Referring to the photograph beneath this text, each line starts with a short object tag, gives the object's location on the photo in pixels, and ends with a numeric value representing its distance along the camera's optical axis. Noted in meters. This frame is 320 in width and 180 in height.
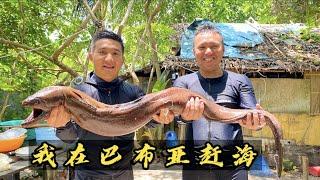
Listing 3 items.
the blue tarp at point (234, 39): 7.44
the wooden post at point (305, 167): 5.10
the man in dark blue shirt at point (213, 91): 2.20
